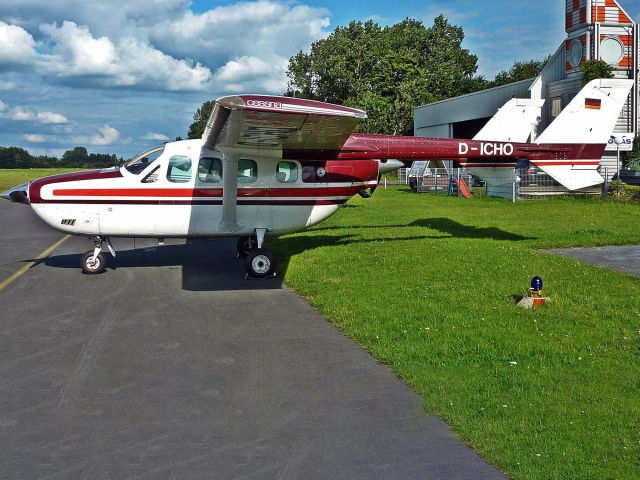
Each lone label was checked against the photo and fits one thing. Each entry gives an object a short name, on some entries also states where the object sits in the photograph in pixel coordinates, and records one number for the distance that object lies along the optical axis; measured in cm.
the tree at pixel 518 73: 8825
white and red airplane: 1202
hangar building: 3359
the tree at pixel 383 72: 6744
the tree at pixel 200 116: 12650
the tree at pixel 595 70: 3186
